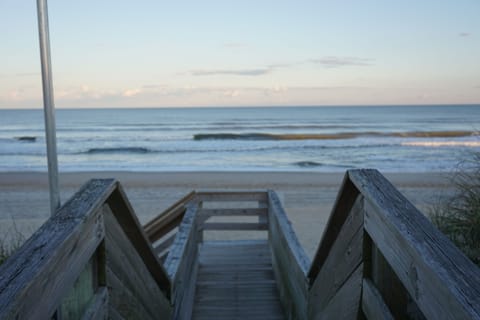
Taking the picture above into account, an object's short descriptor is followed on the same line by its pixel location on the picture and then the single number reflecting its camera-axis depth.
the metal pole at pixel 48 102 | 2.68
